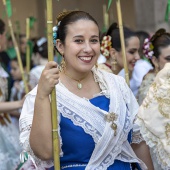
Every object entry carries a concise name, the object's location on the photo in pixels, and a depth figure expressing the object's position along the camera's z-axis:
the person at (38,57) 8.63
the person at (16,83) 9.17
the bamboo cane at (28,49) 8.14
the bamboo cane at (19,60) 7.20
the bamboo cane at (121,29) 5.39
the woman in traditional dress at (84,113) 4.28
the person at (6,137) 7.37
